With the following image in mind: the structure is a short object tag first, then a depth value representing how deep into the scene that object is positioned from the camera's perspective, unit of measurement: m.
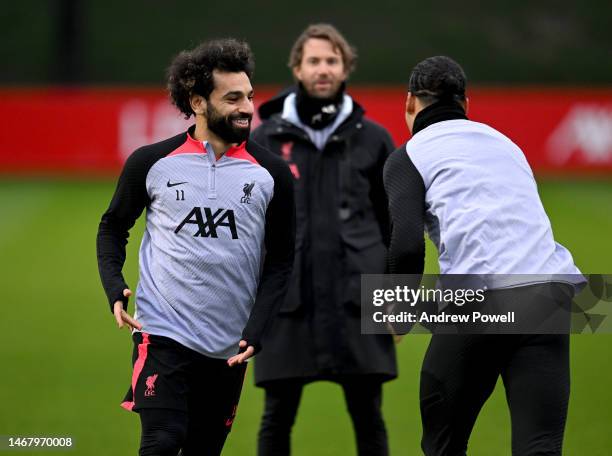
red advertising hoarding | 42.72
